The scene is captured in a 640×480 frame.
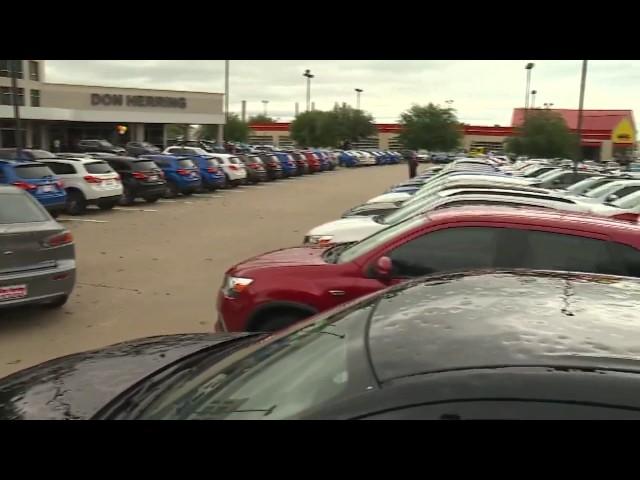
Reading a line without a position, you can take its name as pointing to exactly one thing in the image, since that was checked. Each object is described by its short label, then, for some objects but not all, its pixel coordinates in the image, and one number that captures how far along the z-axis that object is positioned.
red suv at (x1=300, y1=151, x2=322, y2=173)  42.97
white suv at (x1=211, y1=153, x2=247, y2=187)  28.12
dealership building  51.31
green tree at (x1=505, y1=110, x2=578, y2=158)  51.34
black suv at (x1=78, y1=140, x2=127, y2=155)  37.66
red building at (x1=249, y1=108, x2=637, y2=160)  78.00
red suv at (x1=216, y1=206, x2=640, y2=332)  4.82
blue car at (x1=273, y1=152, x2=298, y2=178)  36.38
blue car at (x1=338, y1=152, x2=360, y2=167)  58.59
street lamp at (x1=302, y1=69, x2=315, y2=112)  80.40
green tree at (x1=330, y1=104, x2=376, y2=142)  90.25
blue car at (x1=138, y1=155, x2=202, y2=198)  23.09
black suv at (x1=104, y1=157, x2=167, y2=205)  20.16
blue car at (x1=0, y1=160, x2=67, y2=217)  14.79
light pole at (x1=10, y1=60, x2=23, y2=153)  21.99
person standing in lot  30.56
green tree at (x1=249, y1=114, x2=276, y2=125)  143.00
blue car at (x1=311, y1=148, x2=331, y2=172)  46.16
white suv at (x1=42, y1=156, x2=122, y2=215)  17.36
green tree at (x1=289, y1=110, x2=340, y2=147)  87.50
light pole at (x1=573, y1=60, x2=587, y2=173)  21.32
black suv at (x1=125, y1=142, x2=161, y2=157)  35.67
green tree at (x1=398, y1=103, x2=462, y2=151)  75.75
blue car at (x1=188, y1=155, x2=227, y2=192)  25.54
